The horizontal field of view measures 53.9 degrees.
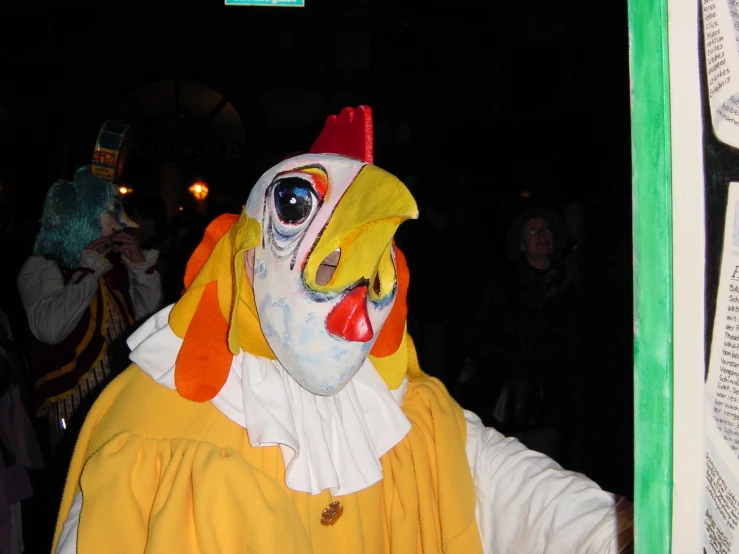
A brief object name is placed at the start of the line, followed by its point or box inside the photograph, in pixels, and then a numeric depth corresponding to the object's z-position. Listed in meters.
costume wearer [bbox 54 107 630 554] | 1.16
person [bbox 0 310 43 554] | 2.77
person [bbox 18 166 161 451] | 2.82
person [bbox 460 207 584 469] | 2.97
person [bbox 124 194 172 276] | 4.13
